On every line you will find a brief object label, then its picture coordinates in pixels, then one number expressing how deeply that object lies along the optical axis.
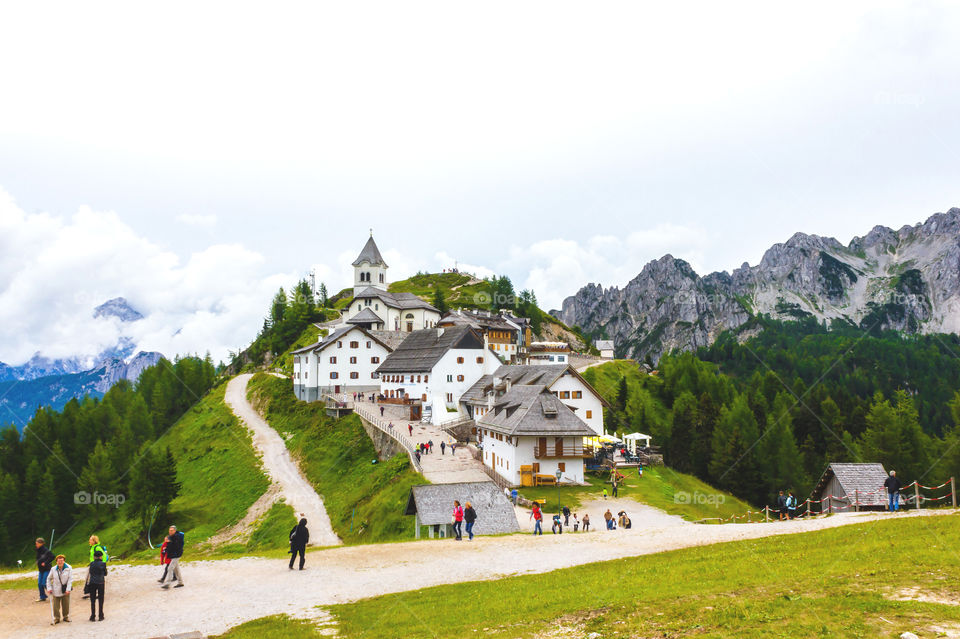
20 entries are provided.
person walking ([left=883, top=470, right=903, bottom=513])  28.42
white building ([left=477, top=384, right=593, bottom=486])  47.19
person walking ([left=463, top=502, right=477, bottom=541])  28.62
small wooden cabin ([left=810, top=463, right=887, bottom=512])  42.09
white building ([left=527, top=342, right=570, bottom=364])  111.00
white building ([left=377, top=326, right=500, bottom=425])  74.12
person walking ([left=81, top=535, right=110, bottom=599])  17.81
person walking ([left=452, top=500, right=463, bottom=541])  28.70
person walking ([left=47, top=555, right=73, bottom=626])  16.77
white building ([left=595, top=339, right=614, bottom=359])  143.62
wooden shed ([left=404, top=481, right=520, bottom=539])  31.37
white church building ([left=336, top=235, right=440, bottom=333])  112.69
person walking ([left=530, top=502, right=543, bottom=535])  30.80
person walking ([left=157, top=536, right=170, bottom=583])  20.29
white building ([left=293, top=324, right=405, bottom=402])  82.06
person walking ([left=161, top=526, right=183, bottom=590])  20.09
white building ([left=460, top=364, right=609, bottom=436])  61.09
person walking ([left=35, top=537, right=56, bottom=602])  19.09
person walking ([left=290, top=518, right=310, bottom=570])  22.19
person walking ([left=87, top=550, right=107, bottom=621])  17.03
